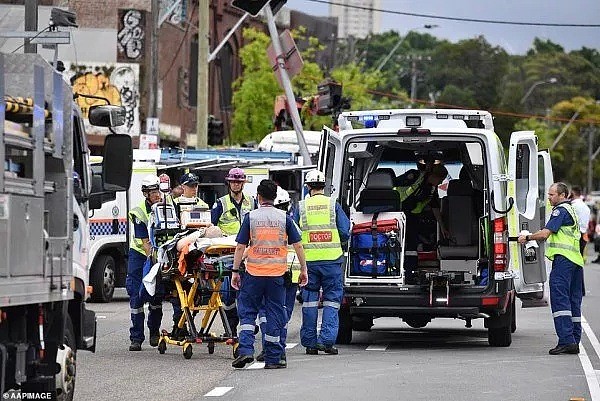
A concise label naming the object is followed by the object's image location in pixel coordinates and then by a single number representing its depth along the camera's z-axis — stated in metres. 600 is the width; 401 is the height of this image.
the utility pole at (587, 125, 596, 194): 106.19
